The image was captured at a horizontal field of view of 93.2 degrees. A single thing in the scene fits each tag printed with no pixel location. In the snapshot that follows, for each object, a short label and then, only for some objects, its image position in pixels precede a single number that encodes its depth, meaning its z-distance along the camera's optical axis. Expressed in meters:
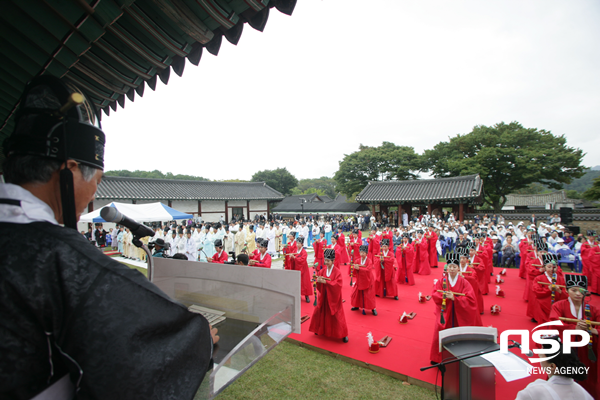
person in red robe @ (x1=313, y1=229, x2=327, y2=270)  10.81
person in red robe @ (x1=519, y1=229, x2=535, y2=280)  10.58
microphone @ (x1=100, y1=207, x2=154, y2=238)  1.65
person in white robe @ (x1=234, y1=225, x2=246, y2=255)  16.92
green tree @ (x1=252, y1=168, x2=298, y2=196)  58.25
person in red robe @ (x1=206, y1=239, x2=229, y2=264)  8.07
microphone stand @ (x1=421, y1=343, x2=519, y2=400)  2.95
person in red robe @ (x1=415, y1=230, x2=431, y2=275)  12.16
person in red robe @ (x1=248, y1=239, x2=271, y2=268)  7.88
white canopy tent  10.77
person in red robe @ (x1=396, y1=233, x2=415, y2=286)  10.80
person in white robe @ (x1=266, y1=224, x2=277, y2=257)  17.53
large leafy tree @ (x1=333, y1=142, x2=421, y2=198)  37.09
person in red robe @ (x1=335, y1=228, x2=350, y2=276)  13.86
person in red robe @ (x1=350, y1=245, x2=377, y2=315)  7.63
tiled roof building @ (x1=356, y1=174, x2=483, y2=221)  24.05
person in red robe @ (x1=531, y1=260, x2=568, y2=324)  6.06
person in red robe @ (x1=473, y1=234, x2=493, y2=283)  9.05
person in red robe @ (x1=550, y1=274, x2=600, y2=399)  4.12
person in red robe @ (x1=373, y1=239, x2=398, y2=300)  9.09
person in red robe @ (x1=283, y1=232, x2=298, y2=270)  9.59
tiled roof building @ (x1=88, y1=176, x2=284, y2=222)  24.97
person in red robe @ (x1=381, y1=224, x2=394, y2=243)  14.43
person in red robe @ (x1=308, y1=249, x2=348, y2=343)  6.25
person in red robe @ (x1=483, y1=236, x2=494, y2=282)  10.10
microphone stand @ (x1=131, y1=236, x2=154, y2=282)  1.79
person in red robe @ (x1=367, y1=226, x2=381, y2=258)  13.33
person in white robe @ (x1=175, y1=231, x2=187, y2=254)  15.06
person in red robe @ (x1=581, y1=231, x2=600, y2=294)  9.08
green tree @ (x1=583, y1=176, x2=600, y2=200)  23.02
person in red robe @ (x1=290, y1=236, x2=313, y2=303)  9.05
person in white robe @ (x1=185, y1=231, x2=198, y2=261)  14.98
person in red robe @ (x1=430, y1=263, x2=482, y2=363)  5.17
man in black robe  0.73
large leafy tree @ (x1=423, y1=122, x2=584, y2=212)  26.31
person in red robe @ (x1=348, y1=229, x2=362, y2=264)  12.63
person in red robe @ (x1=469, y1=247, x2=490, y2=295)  8.20
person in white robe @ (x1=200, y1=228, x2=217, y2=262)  15.86
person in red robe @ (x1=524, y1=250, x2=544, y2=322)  7.05
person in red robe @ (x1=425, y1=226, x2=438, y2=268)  13.56
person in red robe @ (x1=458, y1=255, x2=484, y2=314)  6.88
